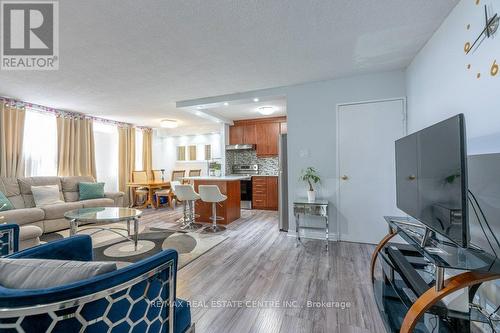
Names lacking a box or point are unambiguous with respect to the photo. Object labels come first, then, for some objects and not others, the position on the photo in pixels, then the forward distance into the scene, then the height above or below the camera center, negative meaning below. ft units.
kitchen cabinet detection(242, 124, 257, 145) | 19.49 +2.99
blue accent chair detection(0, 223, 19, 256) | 4.92 -1.54
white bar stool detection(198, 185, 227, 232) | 11.78 -1.41
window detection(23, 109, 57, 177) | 13.83 +1.69
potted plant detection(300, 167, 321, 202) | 10.44 -0.56
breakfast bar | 13.76 -2.21
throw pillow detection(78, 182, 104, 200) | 14.60 -1.44
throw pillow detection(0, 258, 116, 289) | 2.44 -1.17
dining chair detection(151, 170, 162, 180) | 21.80 -0.55
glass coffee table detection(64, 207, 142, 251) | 8.86 -1.97
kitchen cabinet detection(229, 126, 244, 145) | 20.03 +3.03
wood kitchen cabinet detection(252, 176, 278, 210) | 18.03 -2.07
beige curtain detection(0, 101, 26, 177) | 12.32 +1.74
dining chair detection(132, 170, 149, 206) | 20.05 -1.12
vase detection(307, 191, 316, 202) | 10.40 -1.38
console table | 9.82 -1.87
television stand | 3.40 -2.25
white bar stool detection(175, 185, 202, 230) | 12.26 -1.45
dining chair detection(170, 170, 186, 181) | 20.75 -0.63
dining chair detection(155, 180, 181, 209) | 18.78 -2.29
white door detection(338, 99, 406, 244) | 9.80 -0.01
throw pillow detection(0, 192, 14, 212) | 10.70 -1.64
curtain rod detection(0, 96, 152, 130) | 12.83 +4.03
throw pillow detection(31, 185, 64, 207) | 12.48 -1.46
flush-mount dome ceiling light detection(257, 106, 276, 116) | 14.58 +3.89
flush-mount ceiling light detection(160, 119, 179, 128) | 18.21 +3.80
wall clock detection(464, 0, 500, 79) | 4.59 +2.88
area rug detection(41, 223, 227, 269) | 8.86 -3.50
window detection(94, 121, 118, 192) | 18.25 +1.32
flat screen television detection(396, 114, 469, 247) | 3.40 -0.25
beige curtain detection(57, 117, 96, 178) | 15.23 +1.63
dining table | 18.72 -1.51
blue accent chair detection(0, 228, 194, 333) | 2.05 -1.47
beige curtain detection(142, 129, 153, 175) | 22.12 +1.93
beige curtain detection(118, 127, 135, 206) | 19.71 +0.93
